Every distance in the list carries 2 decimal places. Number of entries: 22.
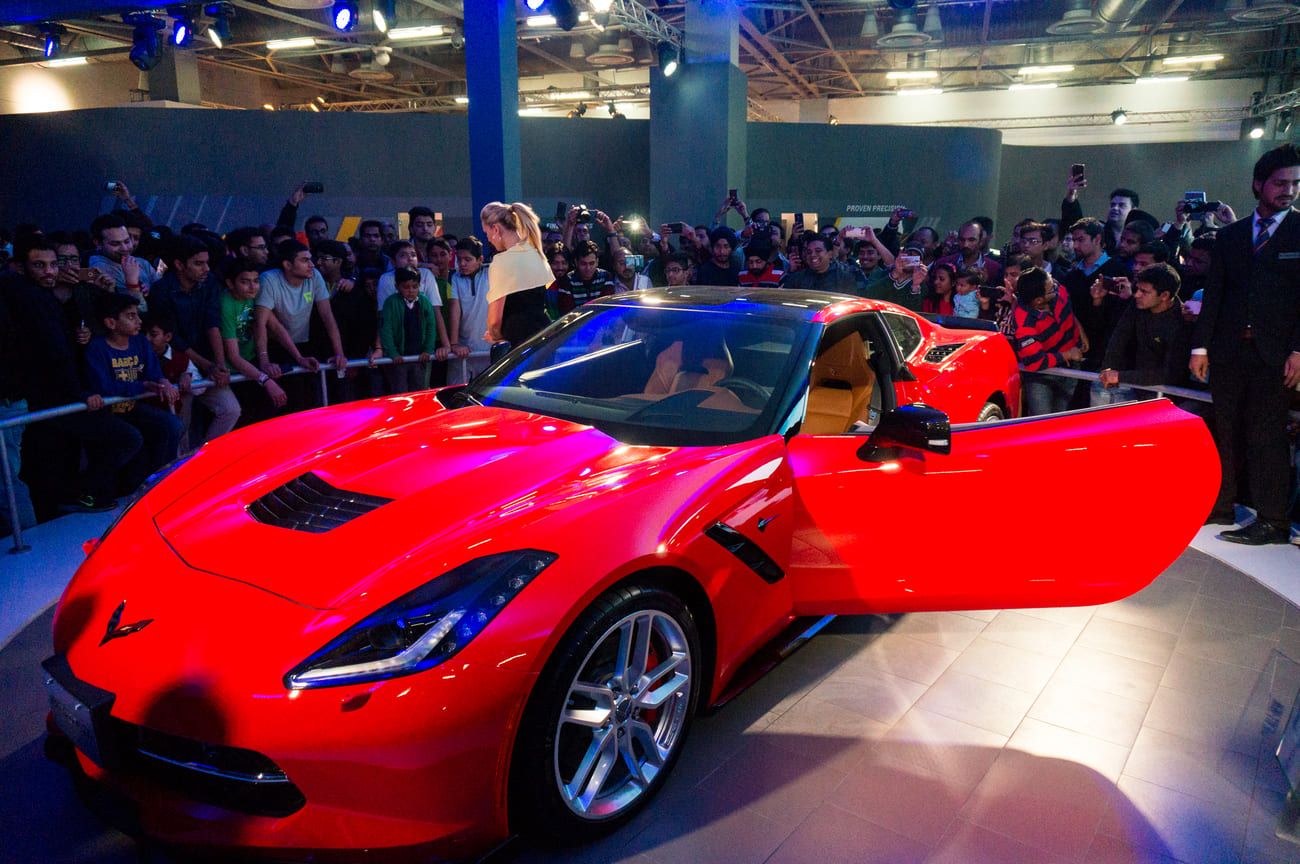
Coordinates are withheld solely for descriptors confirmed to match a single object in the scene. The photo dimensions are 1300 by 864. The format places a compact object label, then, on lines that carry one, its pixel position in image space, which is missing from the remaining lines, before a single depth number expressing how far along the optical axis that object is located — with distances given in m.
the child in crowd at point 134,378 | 4.73
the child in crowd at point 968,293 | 6.55
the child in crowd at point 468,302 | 6.86
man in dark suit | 4.18
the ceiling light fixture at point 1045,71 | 23.41
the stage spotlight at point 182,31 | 12.08
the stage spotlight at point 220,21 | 11.87
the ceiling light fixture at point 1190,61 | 21.16
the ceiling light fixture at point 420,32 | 17.91
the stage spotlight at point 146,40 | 12.17
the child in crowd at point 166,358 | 5.06
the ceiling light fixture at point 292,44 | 18.78
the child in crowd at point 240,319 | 5.42
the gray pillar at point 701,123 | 14.59
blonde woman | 5.29
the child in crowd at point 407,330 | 6.24
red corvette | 1.76
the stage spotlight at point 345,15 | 11.08
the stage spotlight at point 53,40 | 14.99
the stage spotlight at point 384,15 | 11.56
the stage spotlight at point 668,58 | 14.59
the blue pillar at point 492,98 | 9.22
